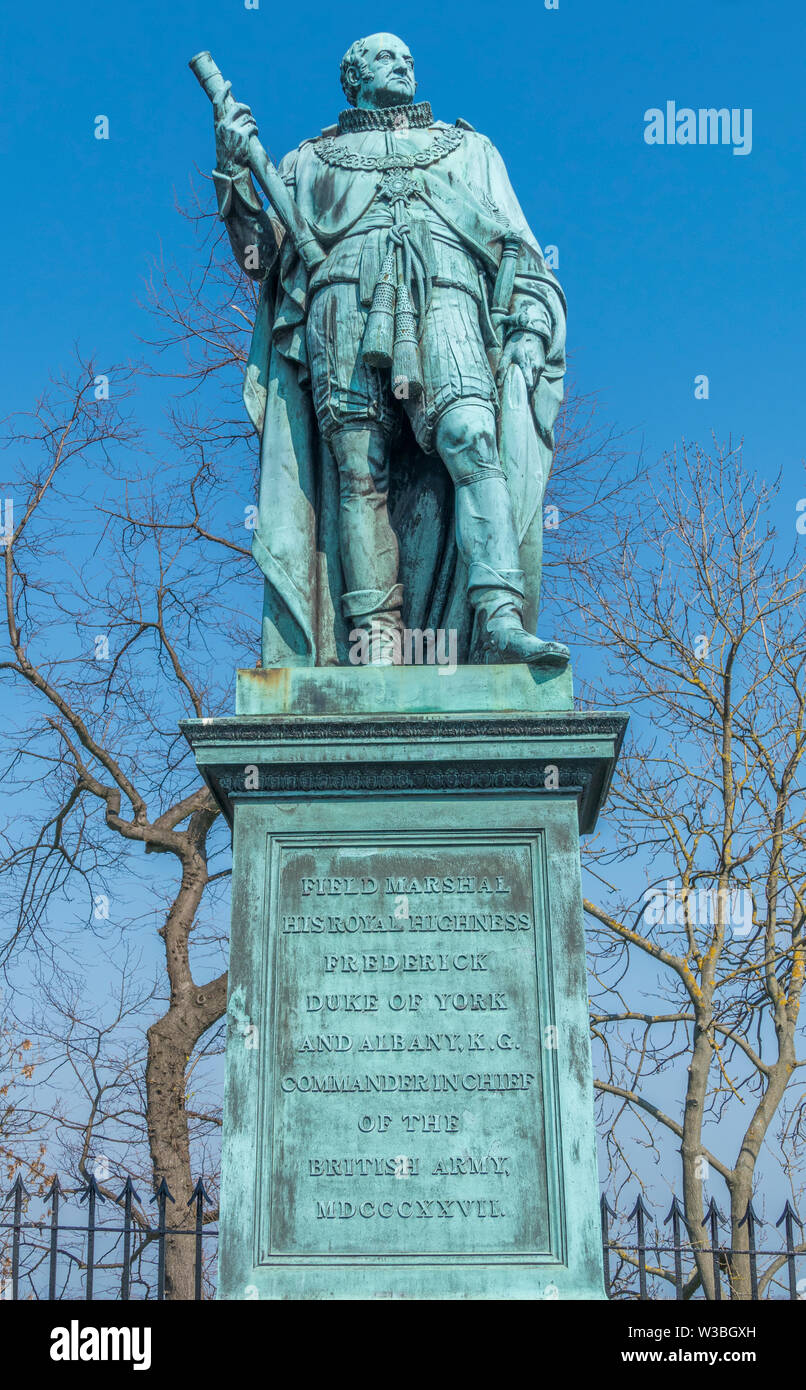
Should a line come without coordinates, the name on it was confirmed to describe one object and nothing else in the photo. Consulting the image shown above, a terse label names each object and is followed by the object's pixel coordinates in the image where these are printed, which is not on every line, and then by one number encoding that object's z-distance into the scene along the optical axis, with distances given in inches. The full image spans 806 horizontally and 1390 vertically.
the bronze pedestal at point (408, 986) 215.6
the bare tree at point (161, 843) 734.5
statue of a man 268.1
